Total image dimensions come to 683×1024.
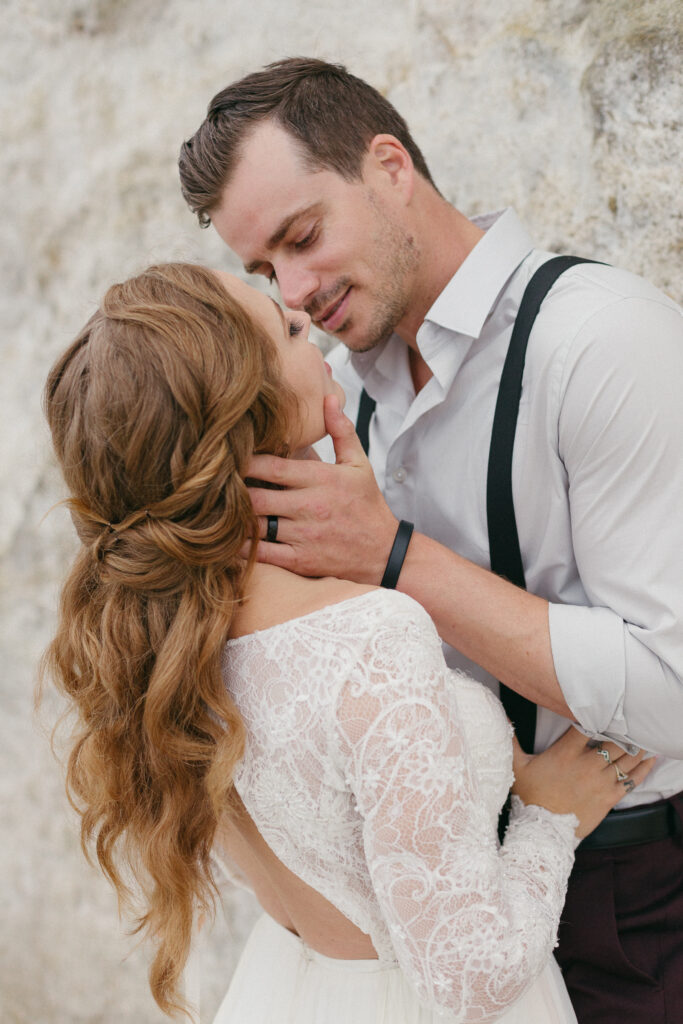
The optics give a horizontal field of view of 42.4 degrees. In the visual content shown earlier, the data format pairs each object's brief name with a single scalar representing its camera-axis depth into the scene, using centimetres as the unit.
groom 137
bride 106
